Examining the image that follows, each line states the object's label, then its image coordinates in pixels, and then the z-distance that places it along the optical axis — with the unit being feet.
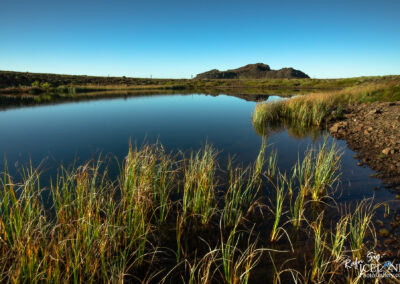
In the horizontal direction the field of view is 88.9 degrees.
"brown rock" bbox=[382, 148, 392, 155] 19.48
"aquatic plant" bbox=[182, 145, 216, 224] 11.52
